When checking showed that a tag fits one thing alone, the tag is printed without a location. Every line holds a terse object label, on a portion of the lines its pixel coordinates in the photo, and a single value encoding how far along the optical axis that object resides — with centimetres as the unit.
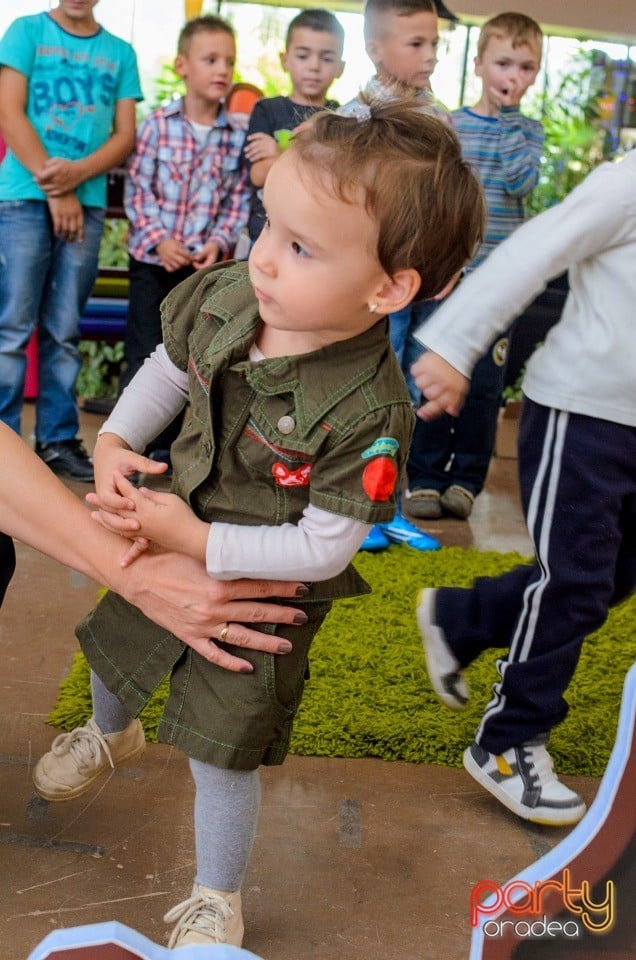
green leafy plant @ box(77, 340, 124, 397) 479
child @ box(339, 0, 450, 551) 291
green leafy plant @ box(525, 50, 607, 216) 639
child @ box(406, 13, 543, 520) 335
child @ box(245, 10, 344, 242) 336
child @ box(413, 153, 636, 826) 161
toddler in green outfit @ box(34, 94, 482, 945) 122
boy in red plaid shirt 351
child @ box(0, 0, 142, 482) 325
